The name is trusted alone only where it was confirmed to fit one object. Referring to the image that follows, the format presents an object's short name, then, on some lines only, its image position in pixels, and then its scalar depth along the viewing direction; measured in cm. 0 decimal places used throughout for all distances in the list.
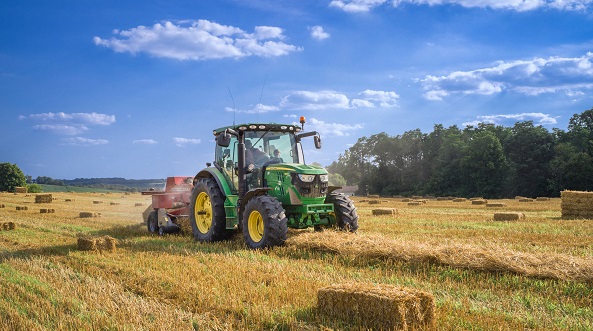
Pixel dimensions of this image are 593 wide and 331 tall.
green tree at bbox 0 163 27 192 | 5844
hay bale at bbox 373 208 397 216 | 1953
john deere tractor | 913
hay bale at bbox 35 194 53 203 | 2975
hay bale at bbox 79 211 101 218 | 1833
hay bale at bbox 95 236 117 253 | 900
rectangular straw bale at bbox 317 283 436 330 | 439
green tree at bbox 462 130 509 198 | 5162
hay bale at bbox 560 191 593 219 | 1662
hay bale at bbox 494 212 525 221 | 1595
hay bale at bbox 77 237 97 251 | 899
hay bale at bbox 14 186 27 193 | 4391
